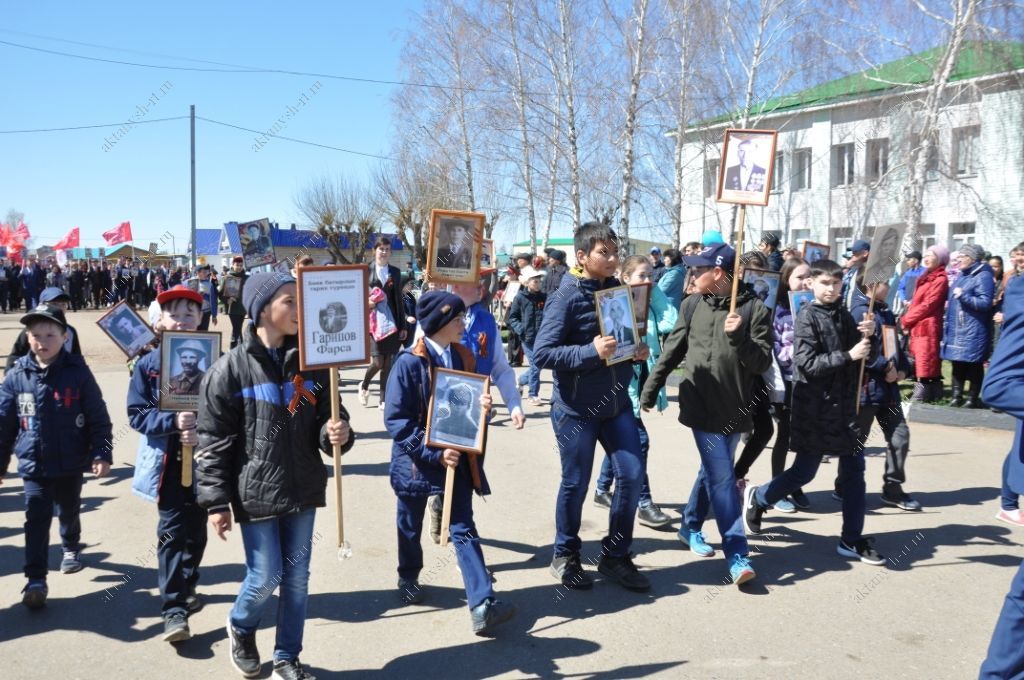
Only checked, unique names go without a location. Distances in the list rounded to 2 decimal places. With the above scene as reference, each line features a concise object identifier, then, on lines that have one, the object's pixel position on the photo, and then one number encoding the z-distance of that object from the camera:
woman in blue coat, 9.94
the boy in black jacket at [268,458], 3.48
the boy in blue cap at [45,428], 4.54
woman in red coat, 10.51
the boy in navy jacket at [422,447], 4.38
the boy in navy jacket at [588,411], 4.71
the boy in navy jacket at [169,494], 4.16
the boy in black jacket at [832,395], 5.10
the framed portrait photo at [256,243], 11.81
